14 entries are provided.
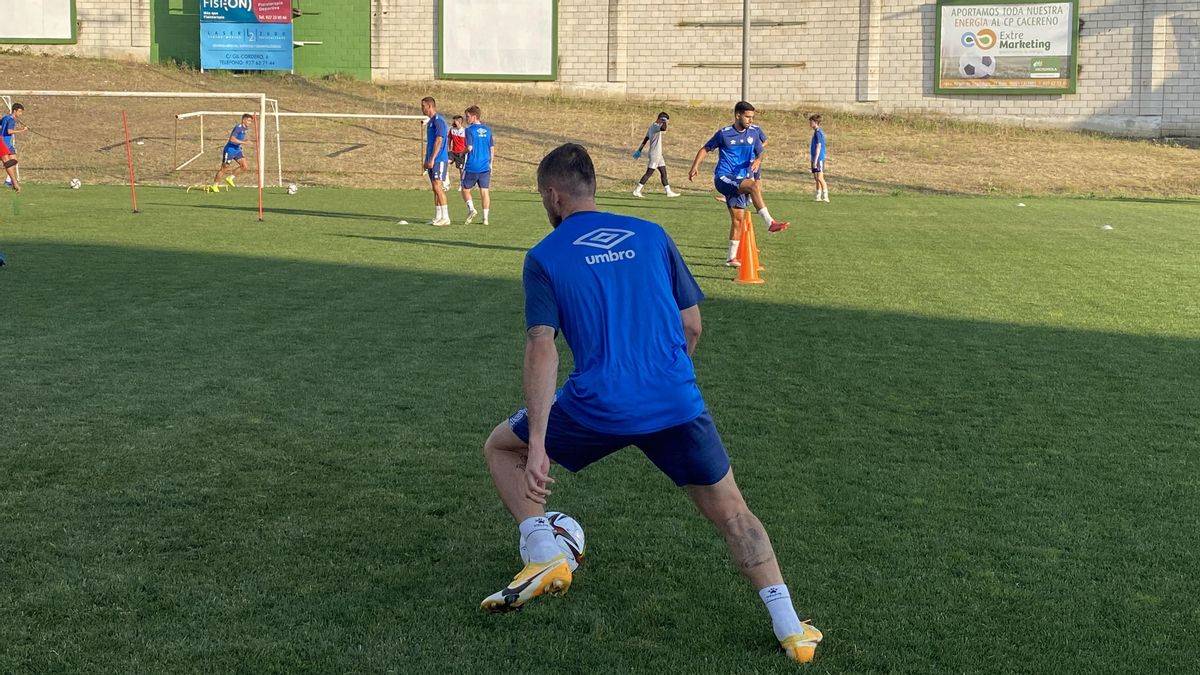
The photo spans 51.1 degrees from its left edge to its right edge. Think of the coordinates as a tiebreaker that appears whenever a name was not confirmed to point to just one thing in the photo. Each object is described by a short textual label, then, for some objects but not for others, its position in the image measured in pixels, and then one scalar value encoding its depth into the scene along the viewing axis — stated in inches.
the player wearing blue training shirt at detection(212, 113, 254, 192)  1127.0
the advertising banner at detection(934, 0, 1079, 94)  1717.5
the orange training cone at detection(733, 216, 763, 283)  558.3
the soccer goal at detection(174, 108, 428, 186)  1409.9
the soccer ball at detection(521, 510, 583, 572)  191.6
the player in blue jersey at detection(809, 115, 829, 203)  1154.4
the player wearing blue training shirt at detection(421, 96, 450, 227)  791.7
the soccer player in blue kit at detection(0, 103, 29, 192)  989.4
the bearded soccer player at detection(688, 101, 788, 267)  608.4
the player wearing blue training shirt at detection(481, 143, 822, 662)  158.7
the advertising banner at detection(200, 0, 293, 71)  1825.8
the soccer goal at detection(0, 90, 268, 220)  1354.6
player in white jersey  1184.9
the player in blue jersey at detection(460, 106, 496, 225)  808.9
